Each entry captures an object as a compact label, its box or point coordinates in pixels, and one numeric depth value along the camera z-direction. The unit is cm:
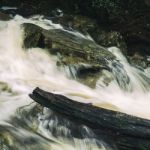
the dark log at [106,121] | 697
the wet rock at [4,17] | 1114
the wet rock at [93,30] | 1154
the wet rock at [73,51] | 952
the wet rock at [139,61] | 1110
